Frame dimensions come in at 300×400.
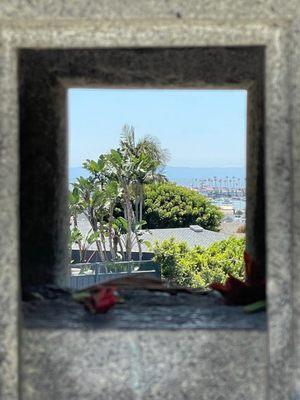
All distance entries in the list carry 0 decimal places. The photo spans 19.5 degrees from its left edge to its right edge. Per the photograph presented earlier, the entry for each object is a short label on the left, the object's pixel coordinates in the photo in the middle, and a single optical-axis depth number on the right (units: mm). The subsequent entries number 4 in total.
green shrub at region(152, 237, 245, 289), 29219
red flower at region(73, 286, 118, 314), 3186
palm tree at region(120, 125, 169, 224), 33312
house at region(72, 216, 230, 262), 39594
